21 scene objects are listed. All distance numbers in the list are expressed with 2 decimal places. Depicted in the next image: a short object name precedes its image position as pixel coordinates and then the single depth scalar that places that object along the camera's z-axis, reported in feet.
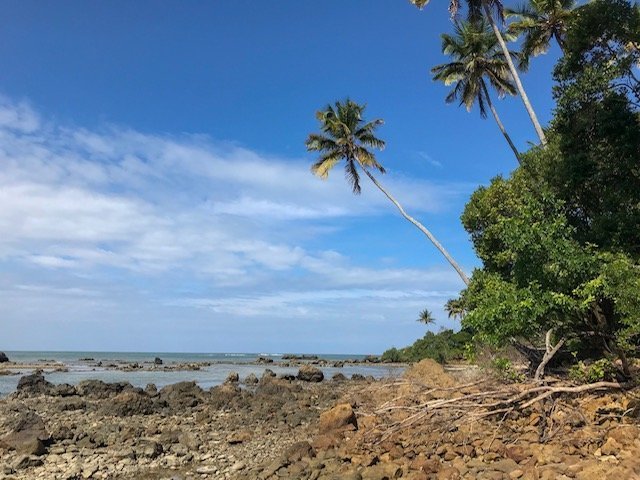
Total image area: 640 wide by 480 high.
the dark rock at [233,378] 122.48
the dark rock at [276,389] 80.18
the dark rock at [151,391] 85.14
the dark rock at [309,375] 123.85
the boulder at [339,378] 128.57
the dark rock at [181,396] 71.92
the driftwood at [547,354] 37.60
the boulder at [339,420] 41.75
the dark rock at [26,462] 37.57
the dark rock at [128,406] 64.36
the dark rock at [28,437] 41.13
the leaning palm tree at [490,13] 63.75
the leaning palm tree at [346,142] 97.45
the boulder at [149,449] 41.24
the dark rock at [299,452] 36.59
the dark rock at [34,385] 90.99
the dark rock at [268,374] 122.35
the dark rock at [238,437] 47.34
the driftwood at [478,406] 36.19
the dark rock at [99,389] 86.27
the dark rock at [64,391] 88.33
